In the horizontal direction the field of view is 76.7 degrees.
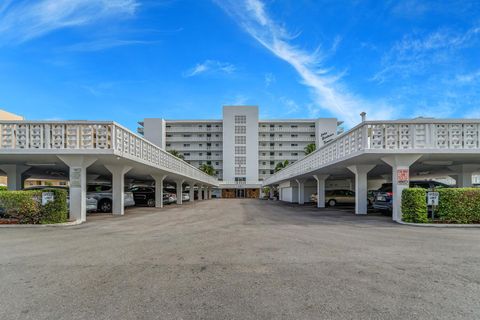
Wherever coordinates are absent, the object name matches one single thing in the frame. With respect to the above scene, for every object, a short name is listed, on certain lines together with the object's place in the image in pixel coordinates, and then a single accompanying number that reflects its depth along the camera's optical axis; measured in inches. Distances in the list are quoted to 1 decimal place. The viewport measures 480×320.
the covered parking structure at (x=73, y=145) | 508.4
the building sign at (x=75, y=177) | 516.4
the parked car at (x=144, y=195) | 1091.9
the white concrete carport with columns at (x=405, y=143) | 511.2
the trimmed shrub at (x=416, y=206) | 485.4
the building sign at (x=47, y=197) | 466.0
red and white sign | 519.2
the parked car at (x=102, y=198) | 765.3
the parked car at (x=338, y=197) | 1159.6
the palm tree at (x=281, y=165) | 3203.5
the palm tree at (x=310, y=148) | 2926.2
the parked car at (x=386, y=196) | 644.1
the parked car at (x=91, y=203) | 730.8
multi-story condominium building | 3496.6
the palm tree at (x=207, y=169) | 3184.1
